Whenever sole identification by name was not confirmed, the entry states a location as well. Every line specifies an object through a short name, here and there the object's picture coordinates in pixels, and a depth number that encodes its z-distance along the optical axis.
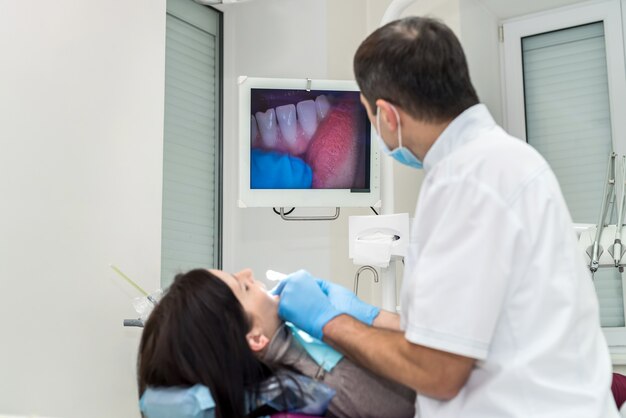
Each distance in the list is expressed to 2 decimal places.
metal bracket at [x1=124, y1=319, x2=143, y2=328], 2.38
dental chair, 1.37
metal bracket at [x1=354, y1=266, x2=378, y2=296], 3.12
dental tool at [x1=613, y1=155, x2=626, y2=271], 2.63
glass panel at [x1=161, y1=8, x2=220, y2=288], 3.49
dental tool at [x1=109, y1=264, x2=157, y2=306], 2.44
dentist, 1.21
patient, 1.41
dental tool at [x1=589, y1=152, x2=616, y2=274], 2.65
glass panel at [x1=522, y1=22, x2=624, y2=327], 3.37
